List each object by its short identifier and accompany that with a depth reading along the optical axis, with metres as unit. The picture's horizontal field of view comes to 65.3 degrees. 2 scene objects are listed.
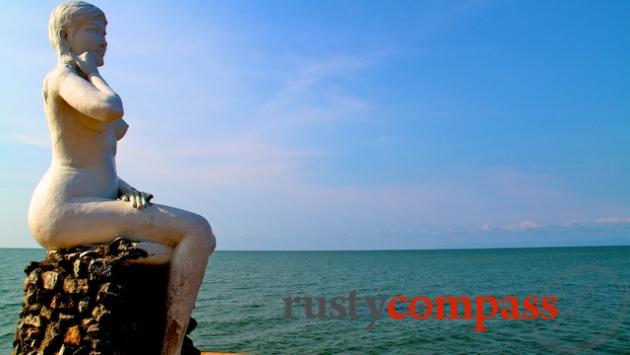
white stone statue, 3.27
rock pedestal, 3.04
